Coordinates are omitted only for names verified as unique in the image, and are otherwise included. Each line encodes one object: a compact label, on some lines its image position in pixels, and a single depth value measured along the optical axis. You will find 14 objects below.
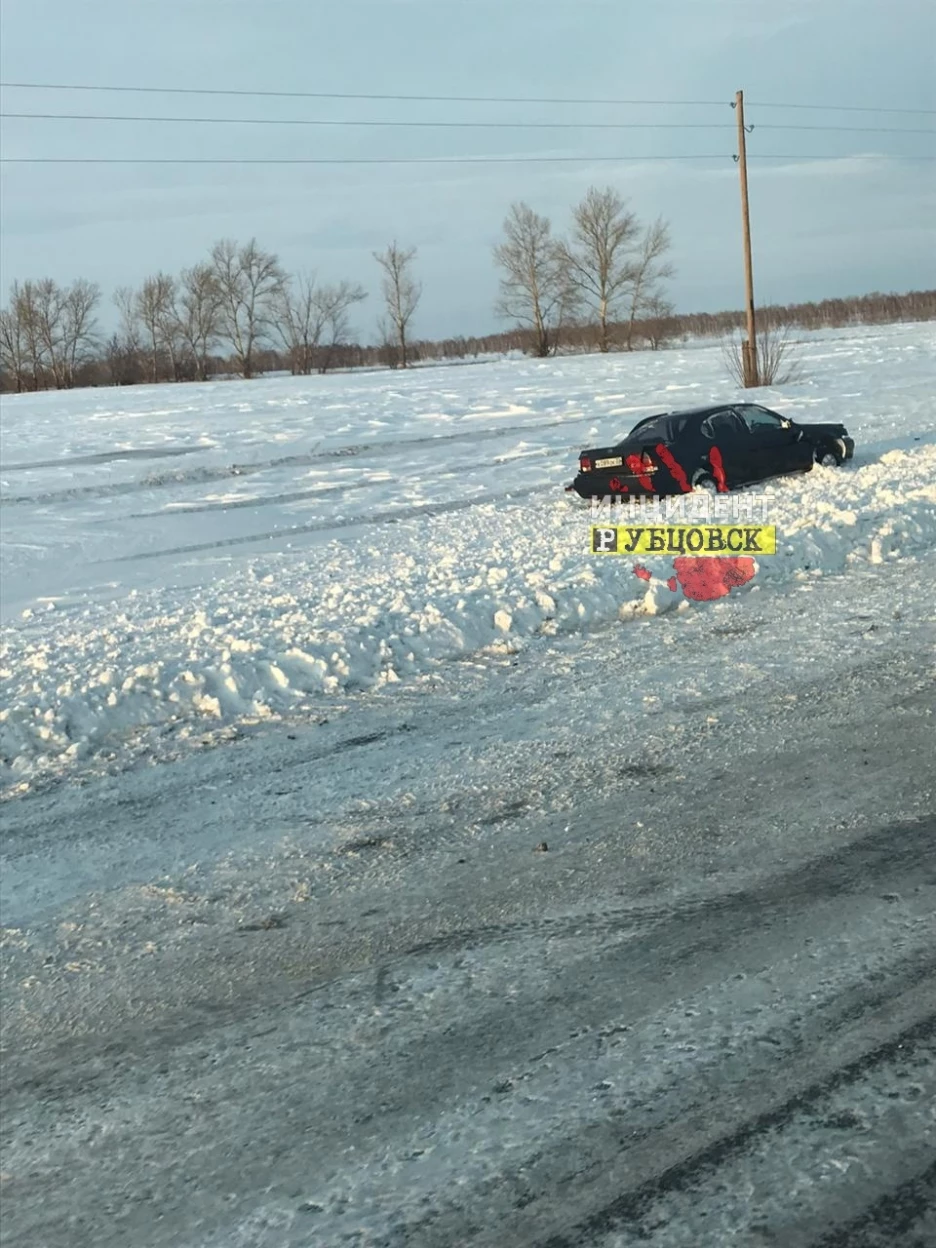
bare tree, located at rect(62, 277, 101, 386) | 86.69
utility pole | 30.30
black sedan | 15.08
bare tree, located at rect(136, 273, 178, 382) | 85.94
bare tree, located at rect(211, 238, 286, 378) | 83.62
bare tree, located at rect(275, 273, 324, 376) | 85.69
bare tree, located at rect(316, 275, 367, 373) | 89.00
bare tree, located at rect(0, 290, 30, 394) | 85.12
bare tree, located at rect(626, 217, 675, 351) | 77.94
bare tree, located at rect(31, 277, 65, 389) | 85.25
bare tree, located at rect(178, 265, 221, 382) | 83.94
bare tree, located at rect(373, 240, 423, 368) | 86.94
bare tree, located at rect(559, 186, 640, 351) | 77.94
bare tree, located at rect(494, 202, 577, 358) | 79.19
